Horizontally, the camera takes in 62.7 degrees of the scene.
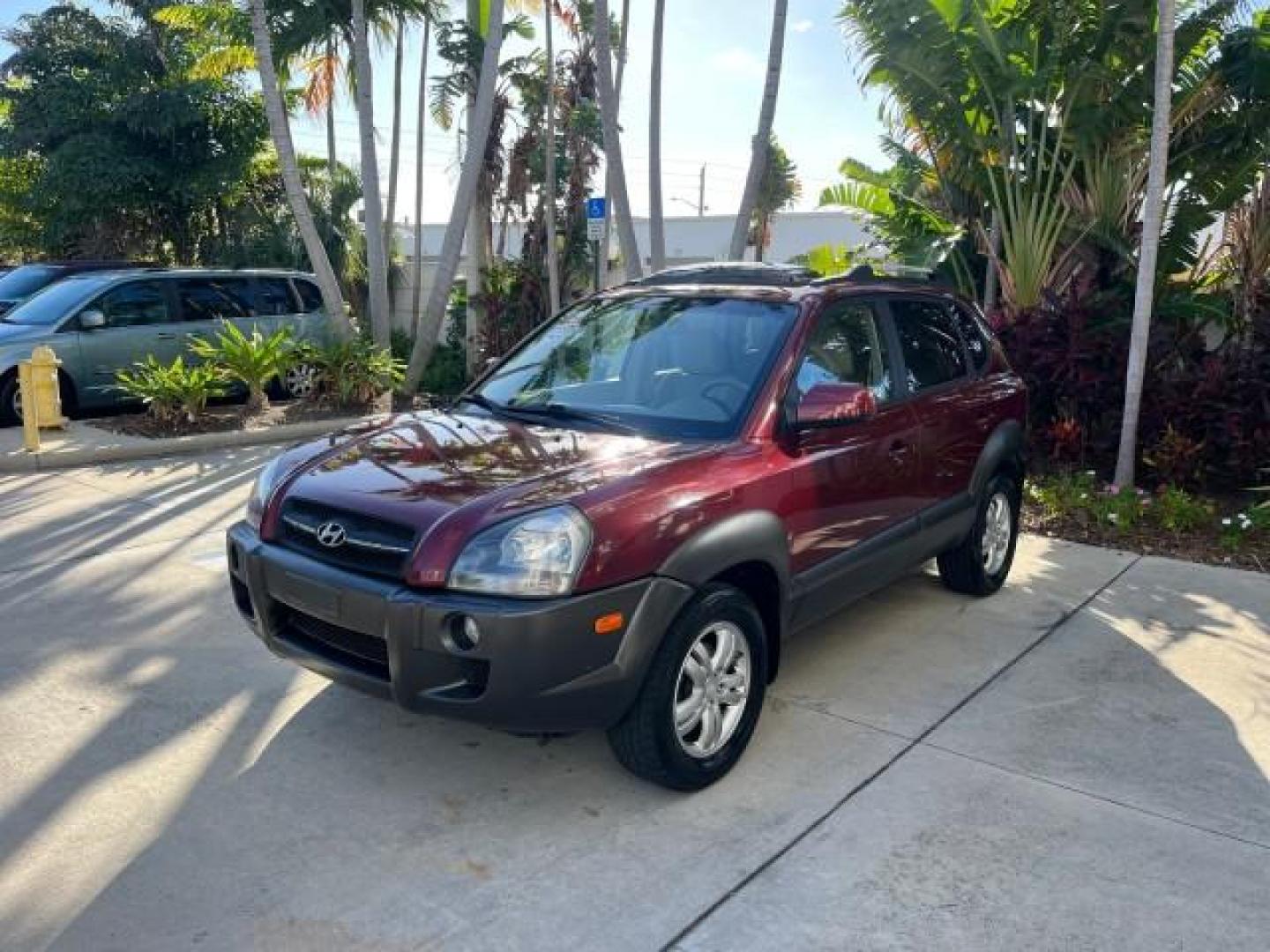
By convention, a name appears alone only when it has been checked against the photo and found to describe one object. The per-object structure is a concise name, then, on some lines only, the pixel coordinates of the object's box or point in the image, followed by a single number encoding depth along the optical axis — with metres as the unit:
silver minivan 10.47
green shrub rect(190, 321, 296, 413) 10.78
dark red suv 3.19
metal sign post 12.80
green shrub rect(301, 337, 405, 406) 11.57
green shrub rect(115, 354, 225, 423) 9.88
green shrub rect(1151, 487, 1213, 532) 7.18
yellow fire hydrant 8.79
